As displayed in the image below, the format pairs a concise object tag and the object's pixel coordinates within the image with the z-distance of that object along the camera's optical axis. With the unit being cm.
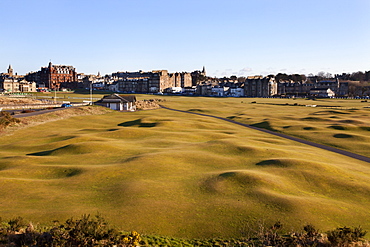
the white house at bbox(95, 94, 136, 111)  12369
